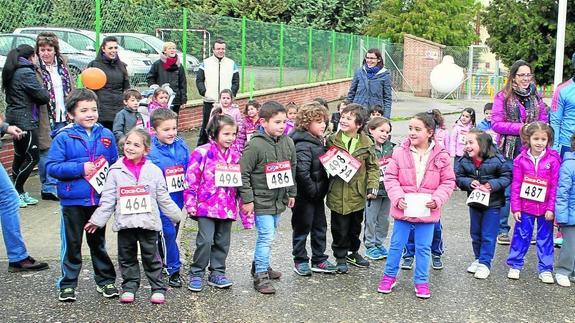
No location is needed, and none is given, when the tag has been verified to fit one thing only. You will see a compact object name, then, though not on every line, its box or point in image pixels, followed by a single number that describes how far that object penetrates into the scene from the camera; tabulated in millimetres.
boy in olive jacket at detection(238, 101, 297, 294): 5969
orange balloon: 9078
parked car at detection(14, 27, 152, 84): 10669
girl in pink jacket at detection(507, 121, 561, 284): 6379
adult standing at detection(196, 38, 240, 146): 11898
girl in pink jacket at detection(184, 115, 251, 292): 5836
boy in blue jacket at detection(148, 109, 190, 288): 5922
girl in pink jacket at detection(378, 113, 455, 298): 5941
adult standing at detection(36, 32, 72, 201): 8672
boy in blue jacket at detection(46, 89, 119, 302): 5543
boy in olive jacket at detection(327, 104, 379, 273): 6391
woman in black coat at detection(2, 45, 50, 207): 8297
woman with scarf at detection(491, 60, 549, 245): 7211
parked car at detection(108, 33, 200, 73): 13242
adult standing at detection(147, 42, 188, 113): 10930
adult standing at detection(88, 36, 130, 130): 9539
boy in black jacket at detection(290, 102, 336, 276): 6336
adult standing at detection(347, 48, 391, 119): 10125
